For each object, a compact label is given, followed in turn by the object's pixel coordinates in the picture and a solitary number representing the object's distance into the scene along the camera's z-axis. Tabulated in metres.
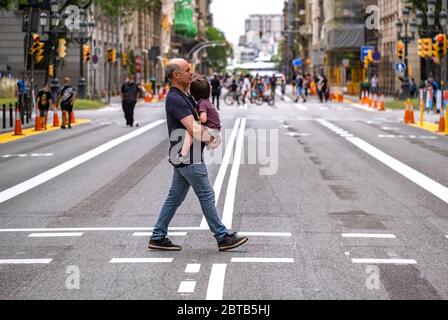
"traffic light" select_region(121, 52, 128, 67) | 69.25
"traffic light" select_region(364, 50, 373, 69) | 64.19
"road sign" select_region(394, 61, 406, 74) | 52.67
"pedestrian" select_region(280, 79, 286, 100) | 77.34
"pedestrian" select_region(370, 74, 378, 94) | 62.67
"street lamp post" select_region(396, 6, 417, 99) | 54.28
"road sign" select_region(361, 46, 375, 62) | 65.81
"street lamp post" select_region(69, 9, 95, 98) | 52.72
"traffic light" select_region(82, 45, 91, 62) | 56.53
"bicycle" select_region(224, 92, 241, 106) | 57.51
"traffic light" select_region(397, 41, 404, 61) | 58.00
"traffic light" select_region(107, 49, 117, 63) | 61.42
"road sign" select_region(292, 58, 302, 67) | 146.25
